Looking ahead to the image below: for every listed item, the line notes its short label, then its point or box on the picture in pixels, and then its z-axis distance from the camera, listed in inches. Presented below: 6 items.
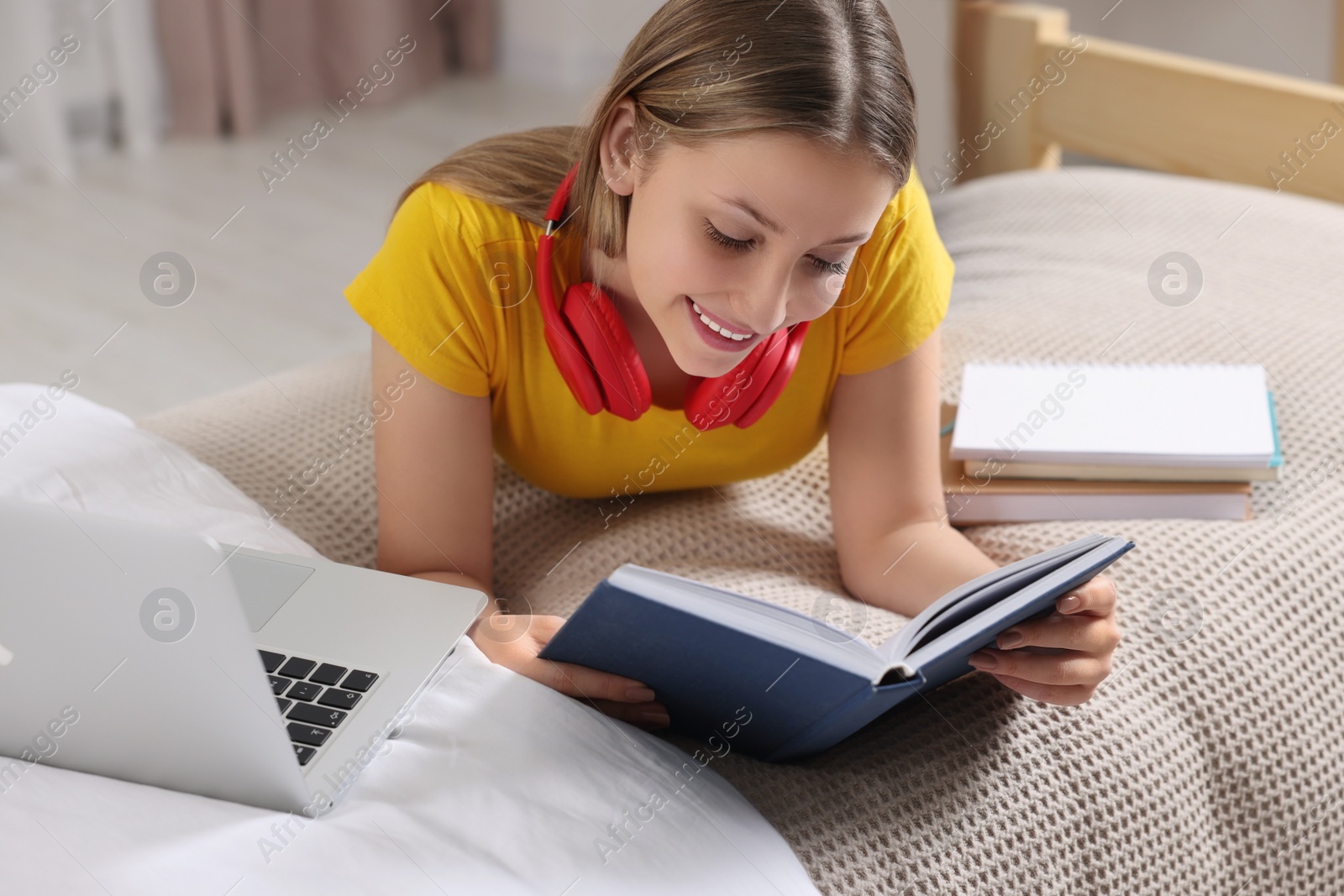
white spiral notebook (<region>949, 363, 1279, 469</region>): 77.5
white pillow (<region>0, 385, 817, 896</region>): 64.6
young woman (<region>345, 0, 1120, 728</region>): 69.3
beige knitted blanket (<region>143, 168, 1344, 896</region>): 69.7
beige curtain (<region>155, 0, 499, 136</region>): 153.3
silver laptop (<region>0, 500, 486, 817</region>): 62.8
